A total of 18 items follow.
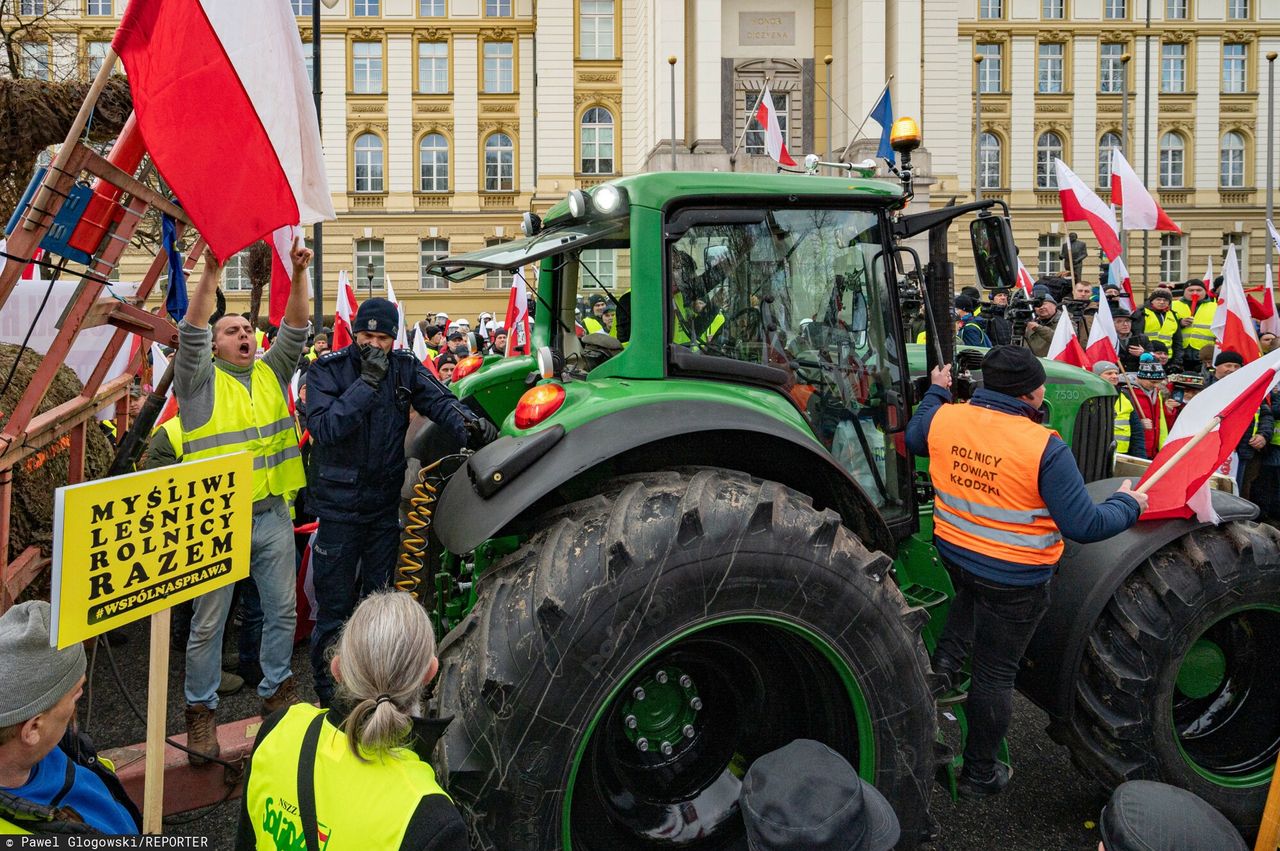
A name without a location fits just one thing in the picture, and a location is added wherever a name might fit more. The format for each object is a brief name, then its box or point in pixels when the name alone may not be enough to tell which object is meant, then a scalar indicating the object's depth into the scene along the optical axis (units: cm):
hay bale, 402
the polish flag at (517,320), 981
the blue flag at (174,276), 302
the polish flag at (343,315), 990
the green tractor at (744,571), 239
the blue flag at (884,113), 1070
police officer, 394
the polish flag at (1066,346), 687
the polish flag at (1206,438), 324
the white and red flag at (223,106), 271
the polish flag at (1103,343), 784
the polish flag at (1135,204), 1010
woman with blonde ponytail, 172
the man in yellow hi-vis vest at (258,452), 380
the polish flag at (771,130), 1175
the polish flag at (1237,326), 832
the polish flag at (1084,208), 856
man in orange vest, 304
